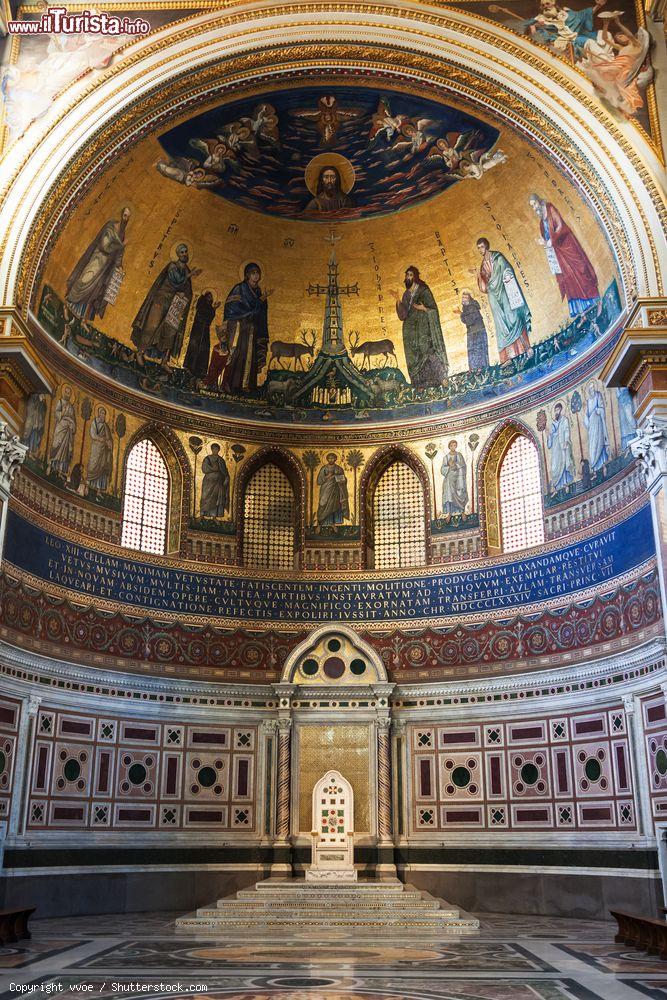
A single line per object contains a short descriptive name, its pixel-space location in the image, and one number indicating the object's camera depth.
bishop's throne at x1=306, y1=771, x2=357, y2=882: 23.61
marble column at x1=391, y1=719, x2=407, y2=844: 24.83
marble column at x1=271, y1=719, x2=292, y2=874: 24.39
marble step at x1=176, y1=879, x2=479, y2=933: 18.45
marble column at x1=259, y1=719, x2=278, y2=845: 24.92
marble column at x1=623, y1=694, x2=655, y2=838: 20.33
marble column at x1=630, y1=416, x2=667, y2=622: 18.80
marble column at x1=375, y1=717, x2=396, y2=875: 24.28
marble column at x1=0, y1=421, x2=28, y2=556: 19.64
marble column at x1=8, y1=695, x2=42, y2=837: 20.67
